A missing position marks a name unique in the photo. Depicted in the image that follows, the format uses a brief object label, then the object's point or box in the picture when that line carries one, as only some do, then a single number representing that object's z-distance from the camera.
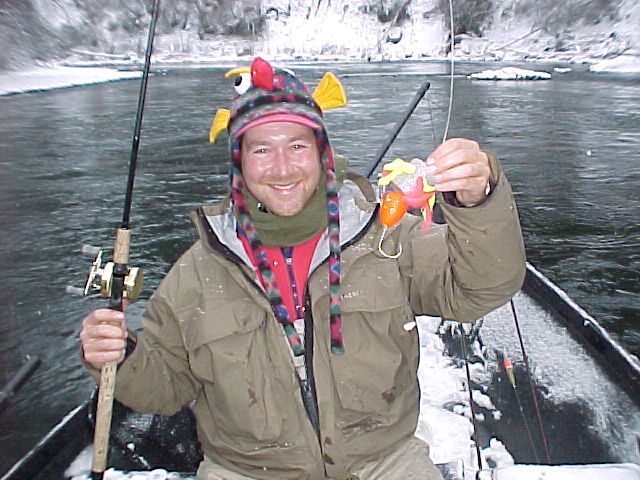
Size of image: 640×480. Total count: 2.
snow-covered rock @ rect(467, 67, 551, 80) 36.06
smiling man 2.29
